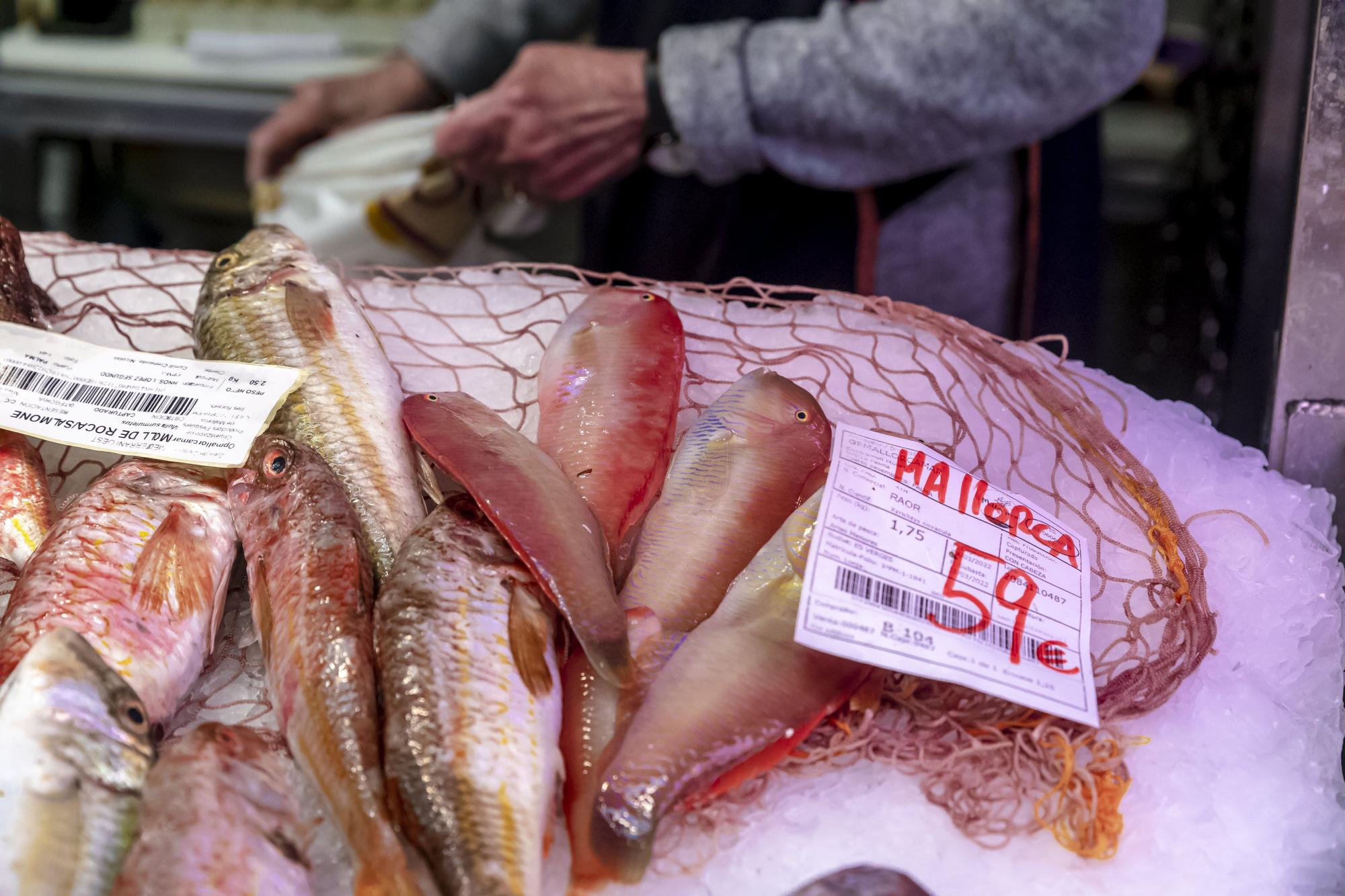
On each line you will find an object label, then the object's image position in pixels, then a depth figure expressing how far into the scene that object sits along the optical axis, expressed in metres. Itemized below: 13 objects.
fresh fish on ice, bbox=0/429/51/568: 0.92
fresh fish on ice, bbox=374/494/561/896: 0.65
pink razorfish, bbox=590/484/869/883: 0.67
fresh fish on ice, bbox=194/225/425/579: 0.95
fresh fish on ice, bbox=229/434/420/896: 0.67
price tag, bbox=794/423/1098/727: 0.75
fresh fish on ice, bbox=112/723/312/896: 0.61
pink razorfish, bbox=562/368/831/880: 0.78
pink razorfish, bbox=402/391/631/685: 0.75
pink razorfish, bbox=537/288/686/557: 0.93
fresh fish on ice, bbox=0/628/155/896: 0.63
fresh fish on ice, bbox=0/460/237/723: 0.79
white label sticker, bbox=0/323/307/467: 0.93
